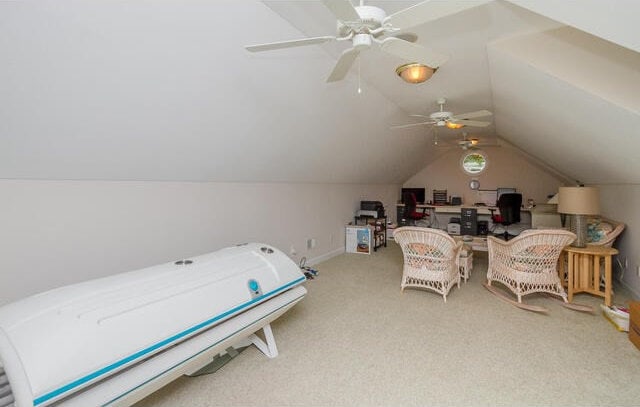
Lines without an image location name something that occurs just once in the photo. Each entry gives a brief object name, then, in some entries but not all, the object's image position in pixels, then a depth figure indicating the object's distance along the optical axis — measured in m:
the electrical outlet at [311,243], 4.86
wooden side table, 3.14
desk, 7.07
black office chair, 6.03
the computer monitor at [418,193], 8.02
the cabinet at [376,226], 5.97
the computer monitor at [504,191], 7.12
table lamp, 3.12
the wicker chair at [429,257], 3.25
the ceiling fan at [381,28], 1.30
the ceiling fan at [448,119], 3.63
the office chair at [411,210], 6.99
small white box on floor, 5.71
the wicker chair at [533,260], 2.99
